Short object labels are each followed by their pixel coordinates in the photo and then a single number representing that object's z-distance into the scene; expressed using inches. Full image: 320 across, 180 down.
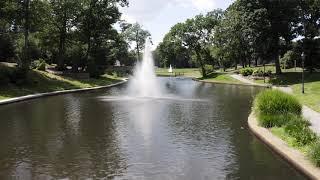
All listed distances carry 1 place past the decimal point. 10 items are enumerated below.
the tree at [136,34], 3531.5
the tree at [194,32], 2589.1
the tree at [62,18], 1579.7
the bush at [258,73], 1755.2
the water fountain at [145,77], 1207.1
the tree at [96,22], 1704.7
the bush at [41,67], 1456.2
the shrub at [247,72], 1921.3
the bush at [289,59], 1688.0
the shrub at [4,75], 1040.8
